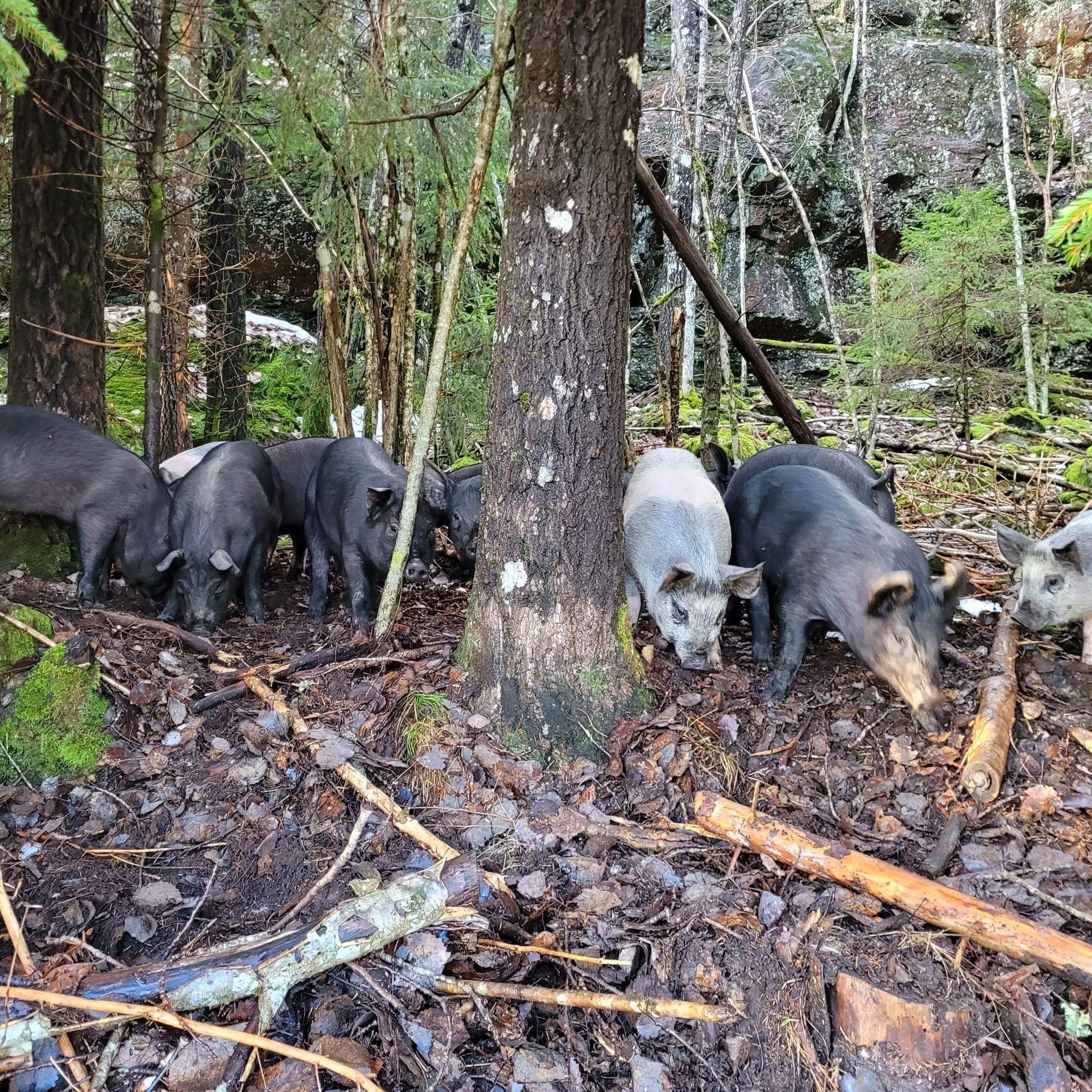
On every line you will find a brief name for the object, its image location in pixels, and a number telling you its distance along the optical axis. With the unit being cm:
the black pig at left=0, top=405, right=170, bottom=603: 584
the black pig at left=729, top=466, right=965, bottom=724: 442
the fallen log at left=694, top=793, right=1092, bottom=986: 287
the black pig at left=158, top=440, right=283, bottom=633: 599
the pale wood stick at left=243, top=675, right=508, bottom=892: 342
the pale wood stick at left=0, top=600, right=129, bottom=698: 434
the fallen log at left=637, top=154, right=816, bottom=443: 530
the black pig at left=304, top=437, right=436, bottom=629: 609
